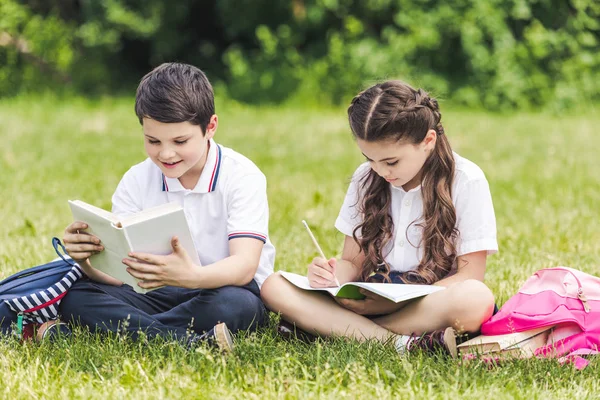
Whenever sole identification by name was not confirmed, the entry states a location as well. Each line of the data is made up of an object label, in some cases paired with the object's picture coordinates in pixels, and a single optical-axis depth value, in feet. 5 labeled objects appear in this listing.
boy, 19.02
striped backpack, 19.90
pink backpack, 18.65
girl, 19.25
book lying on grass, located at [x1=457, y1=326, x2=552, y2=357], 18.47
